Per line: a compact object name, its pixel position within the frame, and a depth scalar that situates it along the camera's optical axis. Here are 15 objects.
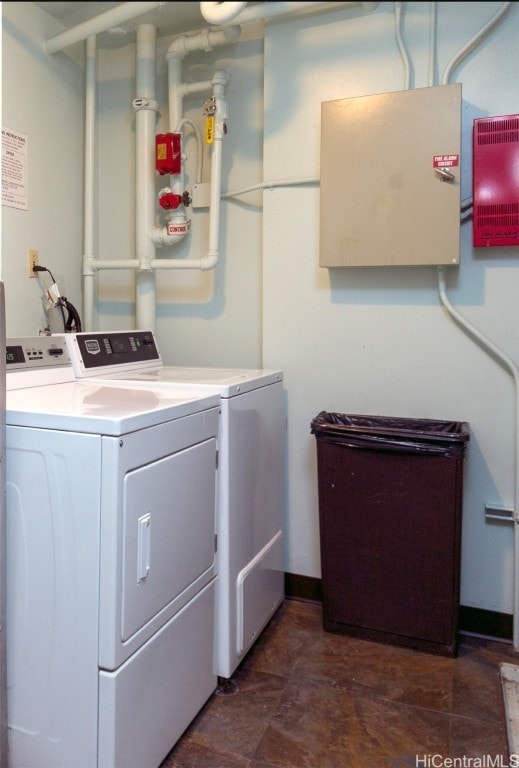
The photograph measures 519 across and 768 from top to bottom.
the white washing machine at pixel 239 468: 1.64
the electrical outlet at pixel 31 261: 2.27
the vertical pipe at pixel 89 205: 2.42
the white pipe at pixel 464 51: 1.76
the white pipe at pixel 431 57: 1.85
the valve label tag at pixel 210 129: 2.21
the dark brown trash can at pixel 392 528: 1.82
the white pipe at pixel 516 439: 1.88
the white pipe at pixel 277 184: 2.13
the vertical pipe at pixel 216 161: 2.19
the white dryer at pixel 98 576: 1.15
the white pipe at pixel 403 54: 1.82
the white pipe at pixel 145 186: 2.32
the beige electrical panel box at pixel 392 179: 1.78
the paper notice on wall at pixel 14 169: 2.08
